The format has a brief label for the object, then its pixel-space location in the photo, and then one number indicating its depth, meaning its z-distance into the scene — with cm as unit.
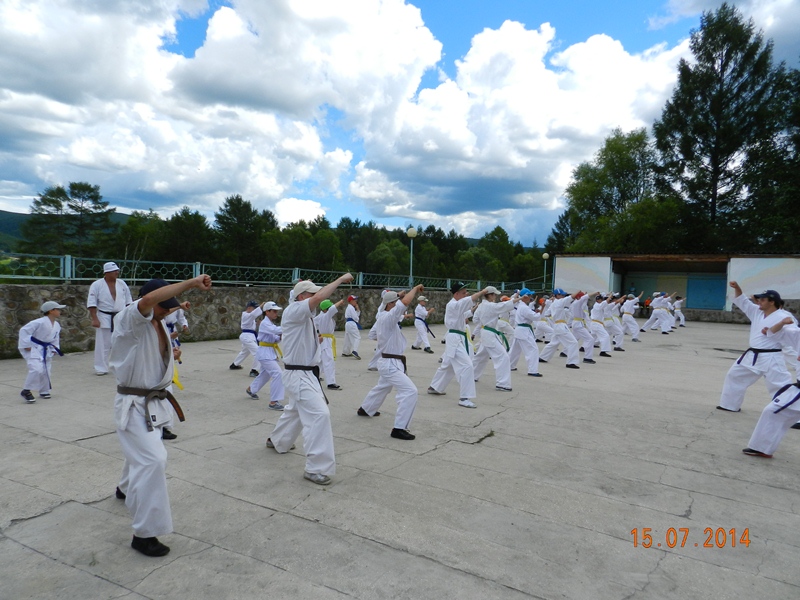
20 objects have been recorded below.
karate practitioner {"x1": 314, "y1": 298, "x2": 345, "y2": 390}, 905
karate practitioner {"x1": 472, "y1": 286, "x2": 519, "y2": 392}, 892
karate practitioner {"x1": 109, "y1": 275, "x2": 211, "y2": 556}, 338
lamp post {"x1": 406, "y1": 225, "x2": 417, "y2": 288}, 2113
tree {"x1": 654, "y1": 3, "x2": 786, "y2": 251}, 3809
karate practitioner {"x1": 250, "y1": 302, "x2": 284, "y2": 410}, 746
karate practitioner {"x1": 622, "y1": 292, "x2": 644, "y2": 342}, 1930
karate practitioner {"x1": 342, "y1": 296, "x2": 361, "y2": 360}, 1278
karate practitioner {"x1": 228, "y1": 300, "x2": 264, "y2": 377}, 875
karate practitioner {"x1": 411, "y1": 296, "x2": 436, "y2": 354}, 1495
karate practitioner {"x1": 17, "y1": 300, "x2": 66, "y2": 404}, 723
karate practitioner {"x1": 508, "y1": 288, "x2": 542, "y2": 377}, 1098
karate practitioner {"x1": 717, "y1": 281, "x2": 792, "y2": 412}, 694
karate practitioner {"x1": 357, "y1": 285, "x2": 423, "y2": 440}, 615
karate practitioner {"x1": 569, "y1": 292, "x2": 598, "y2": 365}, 1363
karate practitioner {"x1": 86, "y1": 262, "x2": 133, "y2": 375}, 929
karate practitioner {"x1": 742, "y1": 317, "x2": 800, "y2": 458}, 552
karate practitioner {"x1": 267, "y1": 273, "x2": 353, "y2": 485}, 467
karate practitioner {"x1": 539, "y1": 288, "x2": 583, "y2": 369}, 1246
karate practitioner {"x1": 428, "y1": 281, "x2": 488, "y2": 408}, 793
